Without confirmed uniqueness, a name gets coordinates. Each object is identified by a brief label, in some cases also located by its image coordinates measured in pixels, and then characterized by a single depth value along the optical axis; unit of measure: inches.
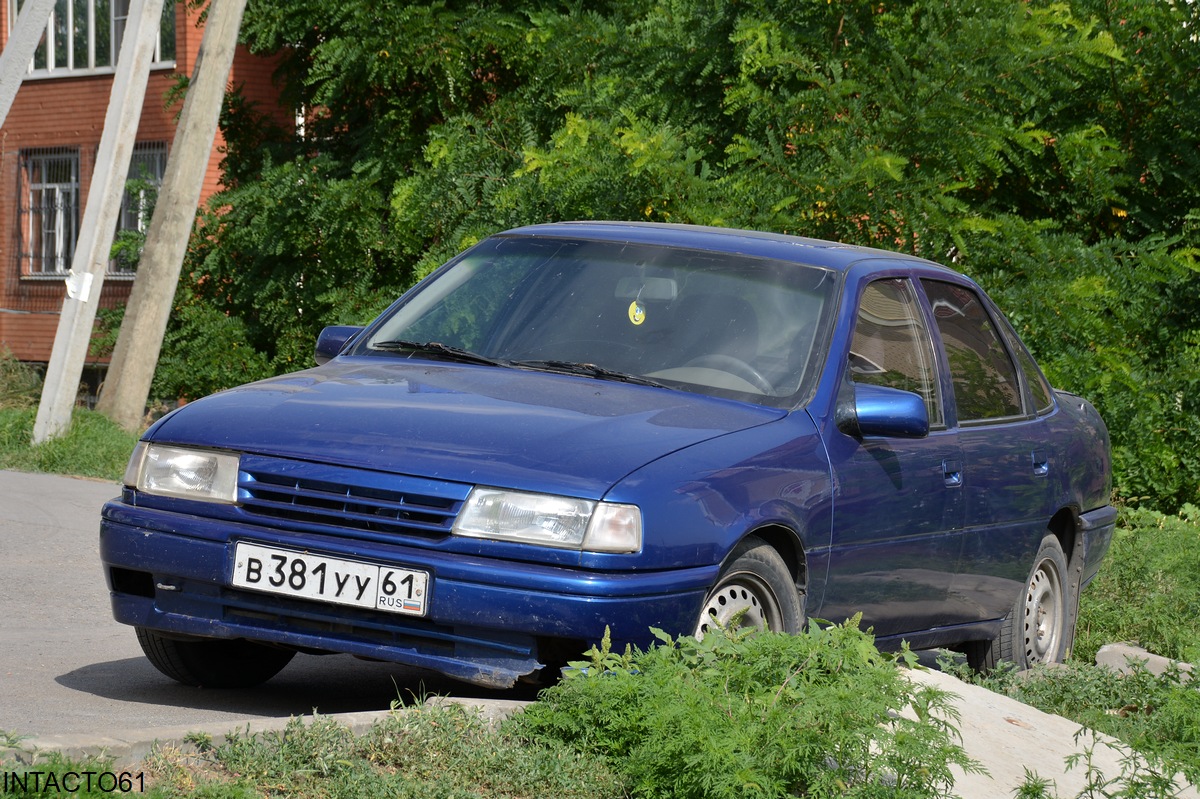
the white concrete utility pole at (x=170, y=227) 1302.9
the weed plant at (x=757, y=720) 301.4
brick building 2118.6
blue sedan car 350.0
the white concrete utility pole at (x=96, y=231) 1151.0
